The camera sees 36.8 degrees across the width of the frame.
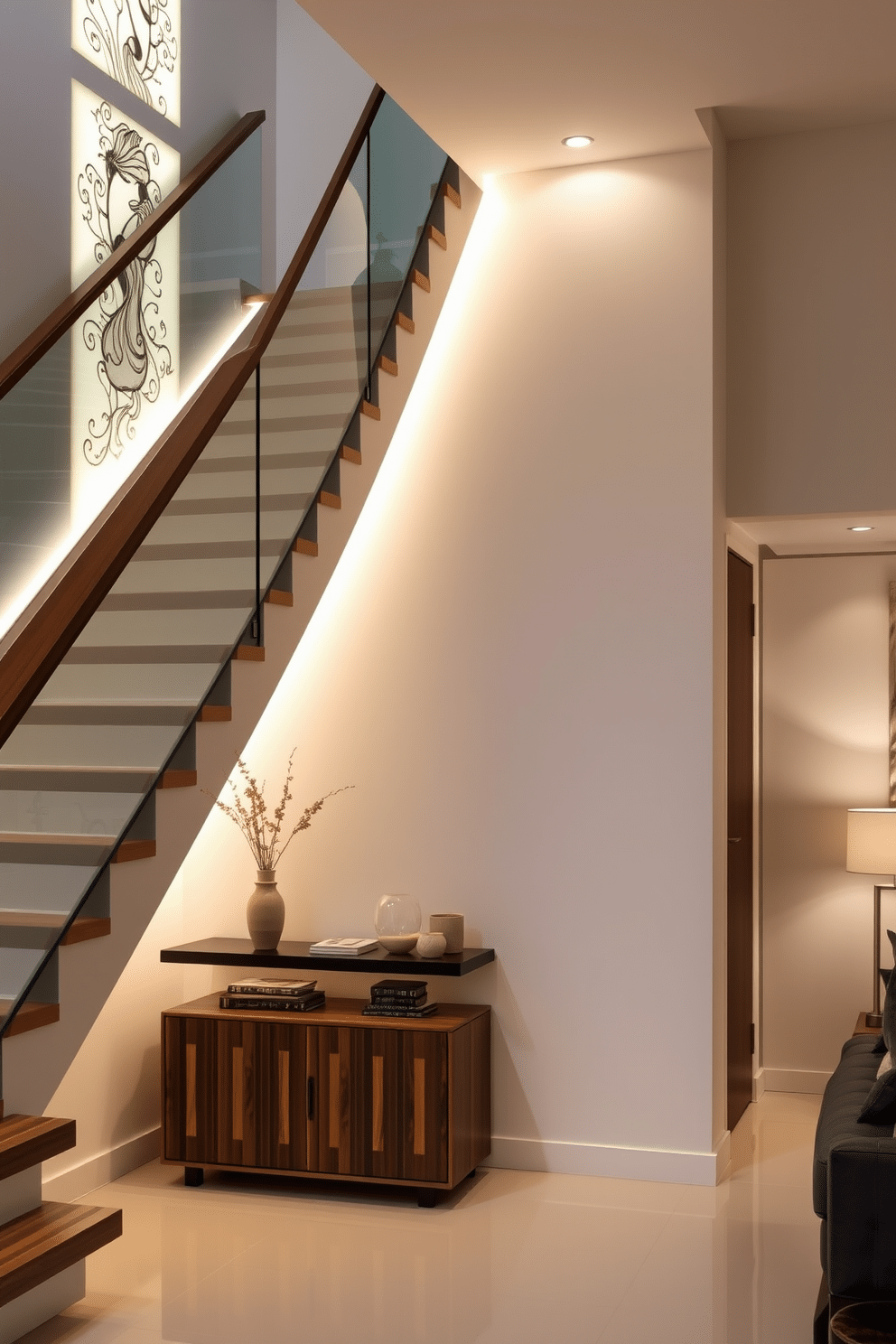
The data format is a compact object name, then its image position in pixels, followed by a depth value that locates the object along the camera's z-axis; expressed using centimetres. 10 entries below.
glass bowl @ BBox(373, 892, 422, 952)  499
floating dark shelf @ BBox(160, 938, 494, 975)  485
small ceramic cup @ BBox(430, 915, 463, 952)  505
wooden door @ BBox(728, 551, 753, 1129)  561
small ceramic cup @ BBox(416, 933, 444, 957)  492
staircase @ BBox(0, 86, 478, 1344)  346
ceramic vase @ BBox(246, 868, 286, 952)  513
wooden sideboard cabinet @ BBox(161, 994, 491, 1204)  468
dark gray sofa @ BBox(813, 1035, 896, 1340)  332
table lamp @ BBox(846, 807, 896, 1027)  553
